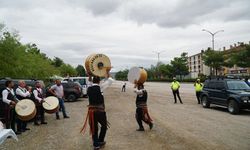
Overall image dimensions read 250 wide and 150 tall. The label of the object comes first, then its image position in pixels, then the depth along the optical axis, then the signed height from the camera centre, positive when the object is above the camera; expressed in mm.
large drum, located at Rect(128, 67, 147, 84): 6187 +102
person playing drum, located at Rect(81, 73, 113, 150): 4830 -736
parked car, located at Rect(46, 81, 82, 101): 14354 -893
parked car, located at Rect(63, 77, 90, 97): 16397 -131
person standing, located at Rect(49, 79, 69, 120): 8358 -561
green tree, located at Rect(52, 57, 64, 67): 66380 +5799
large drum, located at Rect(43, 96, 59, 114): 7613 -989
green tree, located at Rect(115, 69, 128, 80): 103269 +1696
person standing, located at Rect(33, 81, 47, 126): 7384 -824
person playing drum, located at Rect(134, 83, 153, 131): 6246 -817
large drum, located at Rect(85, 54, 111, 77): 4774 +342
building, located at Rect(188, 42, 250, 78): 89776 +6786
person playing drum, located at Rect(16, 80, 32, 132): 6500 -551
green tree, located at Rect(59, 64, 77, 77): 55777 +2382
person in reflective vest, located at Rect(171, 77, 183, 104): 12790 -532
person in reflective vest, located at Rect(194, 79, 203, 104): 12520 -619
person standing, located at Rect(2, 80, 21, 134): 6015 -683
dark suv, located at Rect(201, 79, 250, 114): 9110 -790
